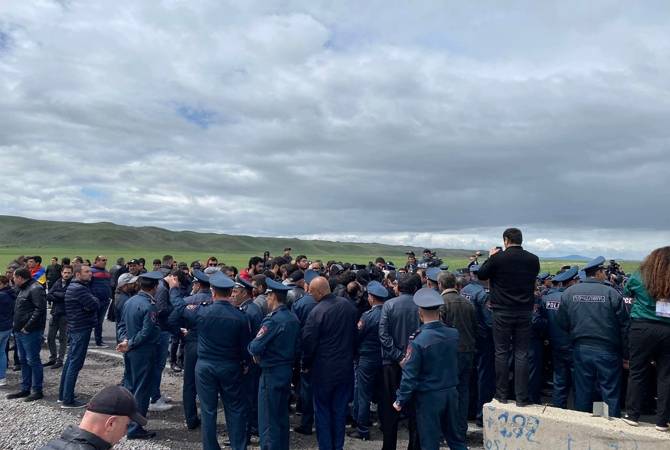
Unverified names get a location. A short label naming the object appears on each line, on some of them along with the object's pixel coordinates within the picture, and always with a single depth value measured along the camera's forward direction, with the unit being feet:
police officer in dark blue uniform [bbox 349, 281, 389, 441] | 21.52
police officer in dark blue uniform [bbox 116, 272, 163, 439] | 21.16
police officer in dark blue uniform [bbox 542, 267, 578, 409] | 22.25
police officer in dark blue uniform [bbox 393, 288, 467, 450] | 16.42
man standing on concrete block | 18.70
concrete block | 15.90
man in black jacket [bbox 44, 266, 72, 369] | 33.37
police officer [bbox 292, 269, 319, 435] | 22.22
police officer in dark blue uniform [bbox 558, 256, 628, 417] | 19.13
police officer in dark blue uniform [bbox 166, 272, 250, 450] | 18.70
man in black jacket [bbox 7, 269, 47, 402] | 25.96
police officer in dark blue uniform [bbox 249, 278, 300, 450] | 18.40
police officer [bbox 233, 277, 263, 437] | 21.20
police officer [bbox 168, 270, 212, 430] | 22.25
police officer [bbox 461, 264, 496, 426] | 24.13
